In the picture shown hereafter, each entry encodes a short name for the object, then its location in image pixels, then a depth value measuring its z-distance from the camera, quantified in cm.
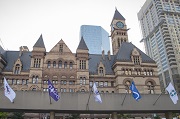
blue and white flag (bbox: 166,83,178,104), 2245
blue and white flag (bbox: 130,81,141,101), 2202
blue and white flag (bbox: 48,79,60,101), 2051
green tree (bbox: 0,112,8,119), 2958
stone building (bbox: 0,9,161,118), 4138
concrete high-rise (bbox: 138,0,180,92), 10706
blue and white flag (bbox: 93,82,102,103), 2159
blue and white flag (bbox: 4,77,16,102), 1998
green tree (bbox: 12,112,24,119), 3138
